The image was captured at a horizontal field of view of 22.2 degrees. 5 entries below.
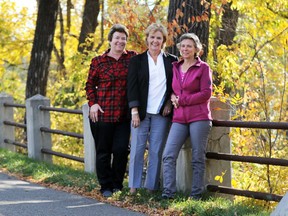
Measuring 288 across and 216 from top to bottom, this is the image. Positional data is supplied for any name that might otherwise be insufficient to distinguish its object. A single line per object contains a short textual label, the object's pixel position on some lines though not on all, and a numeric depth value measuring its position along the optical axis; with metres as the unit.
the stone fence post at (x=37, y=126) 13.42
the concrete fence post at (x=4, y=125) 15.85
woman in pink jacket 8.15
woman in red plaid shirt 8.86
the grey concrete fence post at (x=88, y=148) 11.30
